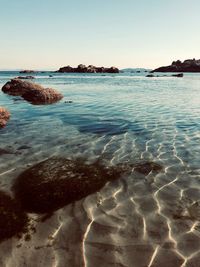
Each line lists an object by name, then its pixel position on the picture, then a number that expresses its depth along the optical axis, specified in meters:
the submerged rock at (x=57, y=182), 3.96
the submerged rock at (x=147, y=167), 5.07
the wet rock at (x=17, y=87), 19.32
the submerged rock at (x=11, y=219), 3.24
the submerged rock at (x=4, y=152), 5.95
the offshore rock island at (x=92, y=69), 105.38
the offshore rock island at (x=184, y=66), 105.38
